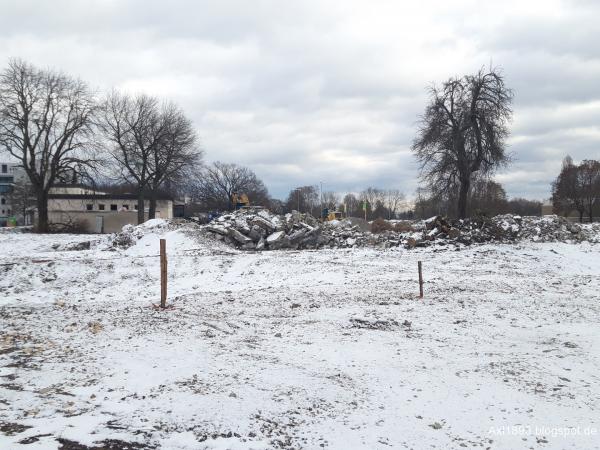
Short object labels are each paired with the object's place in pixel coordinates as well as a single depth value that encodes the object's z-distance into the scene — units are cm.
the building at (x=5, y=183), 9897
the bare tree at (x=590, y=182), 6400
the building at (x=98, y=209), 4441
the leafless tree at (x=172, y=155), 4472
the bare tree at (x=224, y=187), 9200
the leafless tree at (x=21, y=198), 5834
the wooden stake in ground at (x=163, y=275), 995
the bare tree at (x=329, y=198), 12925
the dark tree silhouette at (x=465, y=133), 3055
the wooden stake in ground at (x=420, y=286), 1138
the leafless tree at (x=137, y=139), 4438
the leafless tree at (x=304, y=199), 11234
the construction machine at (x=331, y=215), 4546
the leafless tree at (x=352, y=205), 12196
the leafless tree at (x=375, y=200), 11852
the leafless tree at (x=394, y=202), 12946
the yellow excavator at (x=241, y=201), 4188
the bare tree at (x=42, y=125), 3531
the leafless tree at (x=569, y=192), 6544
